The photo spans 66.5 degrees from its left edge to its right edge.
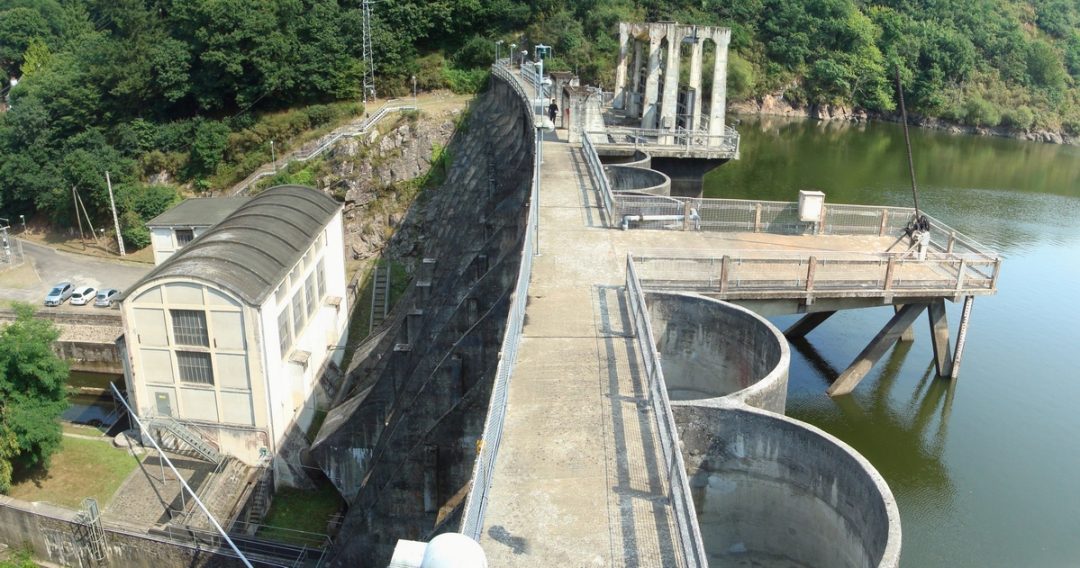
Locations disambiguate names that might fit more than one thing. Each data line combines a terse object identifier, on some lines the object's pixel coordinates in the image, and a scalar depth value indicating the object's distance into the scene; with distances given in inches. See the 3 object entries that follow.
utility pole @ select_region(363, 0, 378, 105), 2078.0
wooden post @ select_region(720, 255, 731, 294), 699.9
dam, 373.7
